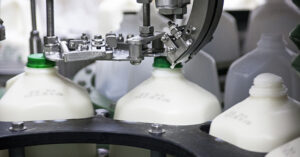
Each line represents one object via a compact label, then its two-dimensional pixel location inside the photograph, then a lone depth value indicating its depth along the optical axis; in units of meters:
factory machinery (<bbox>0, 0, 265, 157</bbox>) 0.90
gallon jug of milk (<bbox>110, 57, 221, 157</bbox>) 1.00
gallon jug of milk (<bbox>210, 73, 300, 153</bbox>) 0.85
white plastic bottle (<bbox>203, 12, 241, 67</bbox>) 1.80
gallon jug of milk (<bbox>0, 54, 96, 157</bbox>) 1.02
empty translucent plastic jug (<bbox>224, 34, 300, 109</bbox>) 1.36
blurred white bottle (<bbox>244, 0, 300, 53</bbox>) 1.82
